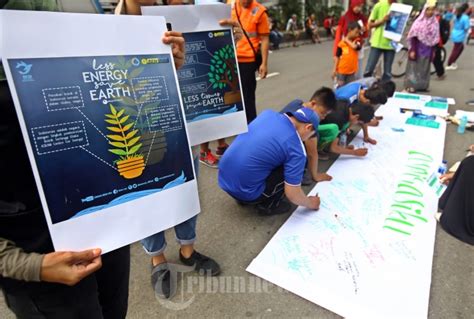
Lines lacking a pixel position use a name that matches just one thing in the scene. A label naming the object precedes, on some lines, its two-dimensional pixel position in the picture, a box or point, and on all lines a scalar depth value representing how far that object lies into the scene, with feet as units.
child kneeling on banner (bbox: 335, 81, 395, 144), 10.87
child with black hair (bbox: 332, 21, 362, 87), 13.38
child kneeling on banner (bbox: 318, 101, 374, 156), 9.30
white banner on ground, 5.08
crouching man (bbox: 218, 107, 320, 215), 6.33
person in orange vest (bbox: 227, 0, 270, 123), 9.49
